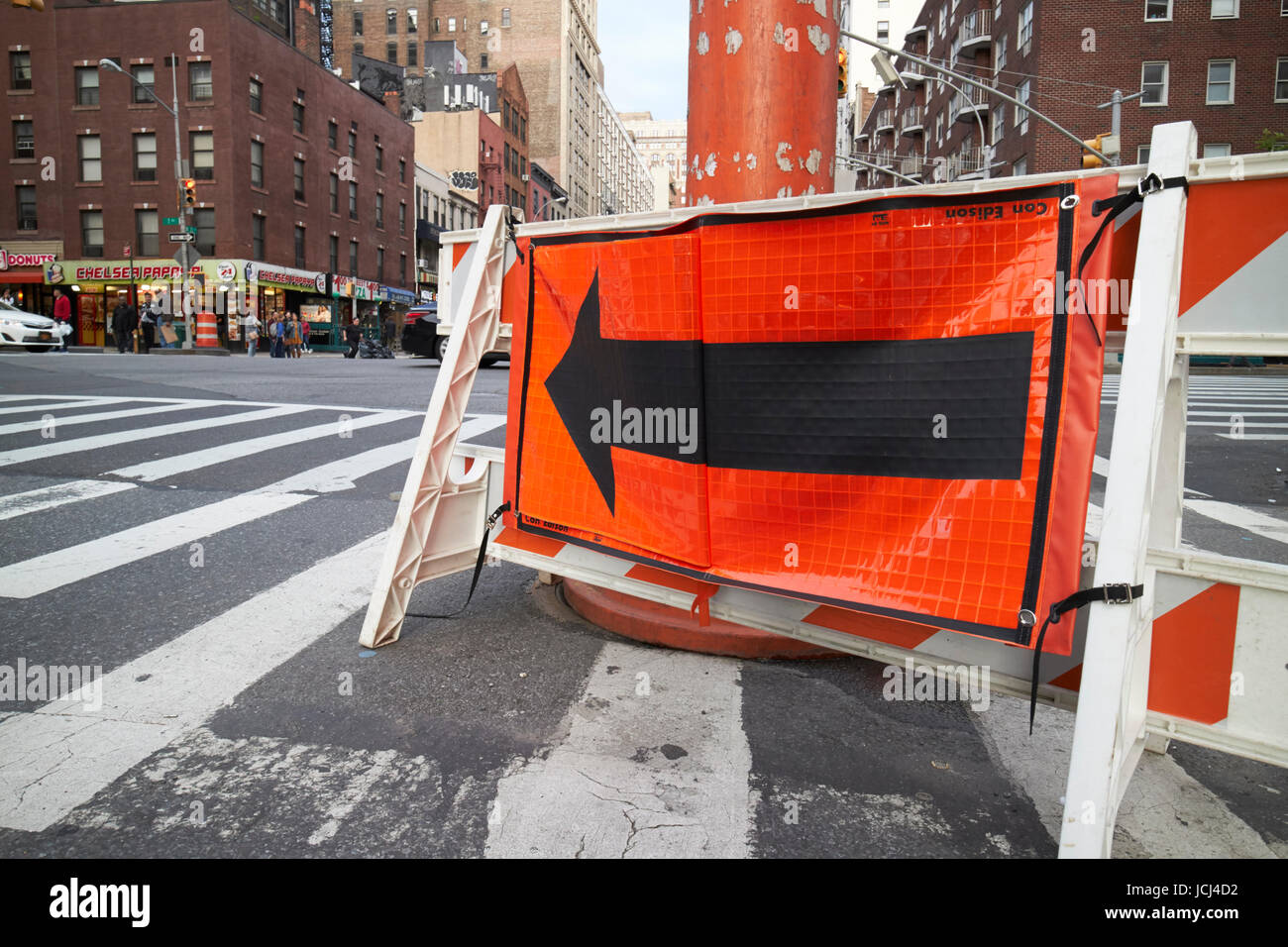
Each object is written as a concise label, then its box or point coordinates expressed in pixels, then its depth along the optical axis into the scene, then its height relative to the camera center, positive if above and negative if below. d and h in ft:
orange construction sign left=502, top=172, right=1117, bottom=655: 7.14 -0.31
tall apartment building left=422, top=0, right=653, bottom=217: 284.20 +104.58
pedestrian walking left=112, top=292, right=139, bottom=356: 104.17 +3.91
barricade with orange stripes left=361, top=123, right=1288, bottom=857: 6.43 -1.64
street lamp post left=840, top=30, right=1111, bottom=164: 56.28 +19.91
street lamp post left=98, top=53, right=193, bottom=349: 109.67 +25.28
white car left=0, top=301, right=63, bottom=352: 81.56 +2.38
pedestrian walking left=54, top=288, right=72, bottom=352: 110.10 +6.03
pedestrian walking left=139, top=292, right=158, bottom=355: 117.70 +3.95
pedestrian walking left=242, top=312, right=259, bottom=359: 118.42 +3.60
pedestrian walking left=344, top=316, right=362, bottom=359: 132.57 +3.68
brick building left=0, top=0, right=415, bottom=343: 131.85 +33.18
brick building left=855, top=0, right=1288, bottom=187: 125.90 +45.11
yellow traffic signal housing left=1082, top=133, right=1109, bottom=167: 67.61 +18.35
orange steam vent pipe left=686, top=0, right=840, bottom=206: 12.52 +4.00
